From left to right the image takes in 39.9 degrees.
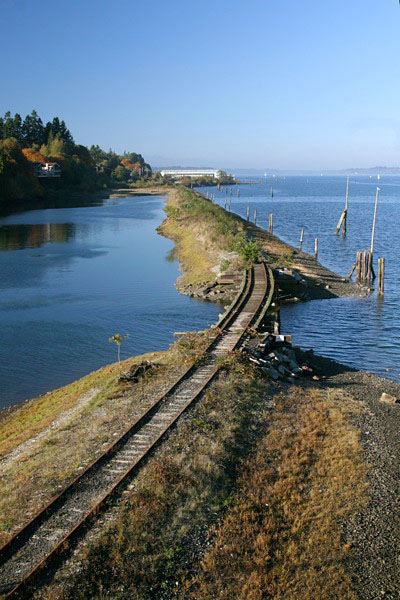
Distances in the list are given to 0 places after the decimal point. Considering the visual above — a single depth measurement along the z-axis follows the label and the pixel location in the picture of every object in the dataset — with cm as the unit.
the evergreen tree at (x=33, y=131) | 16838
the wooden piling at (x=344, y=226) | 7962
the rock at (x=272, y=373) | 2275
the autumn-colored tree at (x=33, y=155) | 14315
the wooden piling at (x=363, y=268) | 4917
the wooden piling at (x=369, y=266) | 4836
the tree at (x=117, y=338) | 2528
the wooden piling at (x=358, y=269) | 4953
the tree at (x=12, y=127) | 15330
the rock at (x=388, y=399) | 2159
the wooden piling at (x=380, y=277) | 4412
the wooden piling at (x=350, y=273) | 5002
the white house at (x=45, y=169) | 14125
